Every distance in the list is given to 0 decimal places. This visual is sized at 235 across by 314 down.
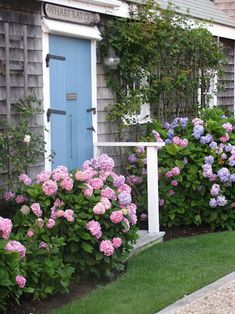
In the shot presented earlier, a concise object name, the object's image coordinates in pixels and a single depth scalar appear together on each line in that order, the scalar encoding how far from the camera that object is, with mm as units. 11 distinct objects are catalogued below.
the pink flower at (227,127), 9328
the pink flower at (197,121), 9383
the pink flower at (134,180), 9477
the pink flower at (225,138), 9156
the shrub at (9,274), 4934
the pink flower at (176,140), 9266
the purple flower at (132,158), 9609
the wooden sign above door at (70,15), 8109
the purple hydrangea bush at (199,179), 8922
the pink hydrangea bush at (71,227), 5672
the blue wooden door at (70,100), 8258
